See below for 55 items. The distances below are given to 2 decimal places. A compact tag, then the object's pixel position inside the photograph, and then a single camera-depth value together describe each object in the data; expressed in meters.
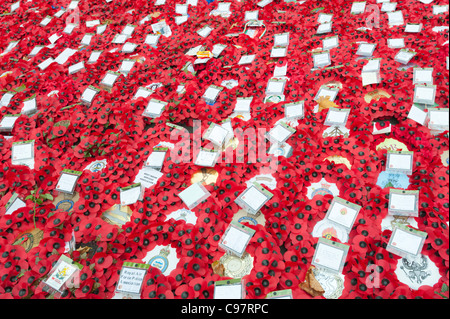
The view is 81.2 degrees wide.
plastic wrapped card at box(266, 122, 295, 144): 2.52
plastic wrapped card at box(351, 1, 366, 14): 3.93
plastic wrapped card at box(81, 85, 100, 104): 3.20
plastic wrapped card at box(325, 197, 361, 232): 1.93
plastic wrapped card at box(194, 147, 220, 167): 2.39
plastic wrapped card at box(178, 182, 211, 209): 2.20
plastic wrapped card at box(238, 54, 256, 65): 3.50
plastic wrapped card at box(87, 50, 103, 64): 3.87
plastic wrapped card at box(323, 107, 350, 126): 2.59
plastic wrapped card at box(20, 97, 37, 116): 3.24
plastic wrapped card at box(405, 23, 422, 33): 3.40
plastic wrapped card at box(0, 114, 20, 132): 2.99
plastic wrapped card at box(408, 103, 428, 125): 2.45
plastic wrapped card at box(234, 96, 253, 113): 2.97
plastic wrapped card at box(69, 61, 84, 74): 3.73
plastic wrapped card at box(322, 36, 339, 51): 3.49
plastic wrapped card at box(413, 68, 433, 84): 2.71
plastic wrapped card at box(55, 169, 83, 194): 2.36
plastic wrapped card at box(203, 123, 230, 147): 2.55
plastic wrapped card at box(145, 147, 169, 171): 2.47
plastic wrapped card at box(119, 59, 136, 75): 3.68
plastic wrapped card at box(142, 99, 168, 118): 2.94
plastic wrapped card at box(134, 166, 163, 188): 2.41
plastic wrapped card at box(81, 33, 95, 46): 4.34
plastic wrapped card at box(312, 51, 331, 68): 3.22
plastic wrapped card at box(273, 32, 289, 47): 3.70
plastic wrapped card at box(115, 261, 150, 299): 1.74
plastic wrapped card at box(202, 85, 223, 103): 3.05
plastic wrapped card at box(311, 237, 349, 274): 1.77
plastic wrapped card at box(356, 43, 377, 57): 3.24
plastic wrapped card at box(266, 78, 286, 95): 3.04
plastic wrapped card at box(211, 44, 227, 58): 3.66
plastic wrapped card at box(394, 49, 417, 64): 3.03
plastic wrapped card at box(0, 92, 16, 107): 3.36
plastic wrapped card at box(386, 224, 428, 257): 1.75
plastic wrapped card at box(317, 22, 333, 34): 3.75
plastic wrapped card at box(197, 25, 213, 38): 4.16
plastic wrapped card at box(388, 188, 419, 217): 1.91
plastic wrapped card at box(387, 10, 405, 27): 3.66
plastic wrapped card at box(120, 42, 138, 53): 4.03
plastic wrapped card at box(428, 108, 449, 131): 2.35
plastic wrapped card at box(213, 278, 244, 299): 1.67
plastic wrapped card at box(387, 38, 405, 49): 3.28
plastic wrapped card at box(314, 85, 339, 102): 2.86
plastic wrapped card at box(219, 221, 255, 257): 1.88
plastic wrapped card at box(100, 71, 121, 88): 3.46
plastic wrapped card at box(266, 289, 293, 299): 1.64
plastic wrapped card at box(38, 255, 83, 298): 1.75
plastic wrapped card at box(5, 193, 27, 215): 2.26
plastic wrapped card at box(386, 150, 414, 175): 2.16
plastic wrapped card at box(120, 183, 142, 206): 2.25
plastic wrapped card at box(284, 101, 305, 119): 2.70
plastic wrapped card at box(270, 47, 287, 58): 3.48
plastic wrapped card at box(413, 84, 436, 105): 2.54
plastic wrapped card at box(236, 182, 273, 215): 2.08
